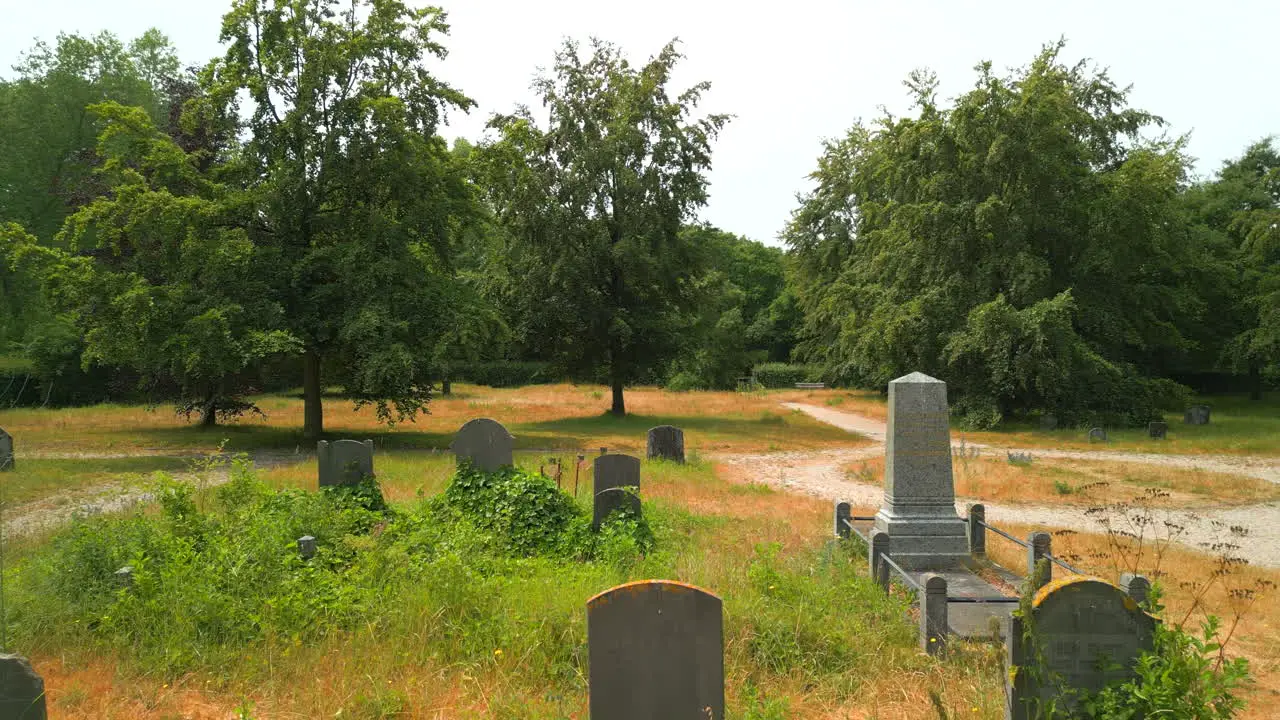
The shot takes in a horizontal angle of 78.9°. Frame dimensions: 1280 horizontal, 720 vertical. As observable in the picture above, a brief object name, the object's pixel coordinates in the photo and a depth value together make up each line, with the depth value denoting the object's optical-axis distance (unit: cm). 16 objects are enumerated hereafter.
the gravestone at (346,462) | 923
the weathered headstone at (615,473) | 915
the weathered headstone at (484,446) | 934
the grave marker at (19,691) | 331
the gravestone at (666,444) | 1741
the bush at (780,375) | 6144
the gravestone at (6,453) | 1461
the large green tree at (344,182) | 1945
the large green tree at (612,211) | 2858
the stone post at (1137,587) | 428
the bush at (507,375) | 5438
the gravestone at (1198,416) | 2794
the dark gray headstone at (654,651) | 357
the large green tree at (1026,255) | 2719
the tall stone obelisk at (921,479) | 877
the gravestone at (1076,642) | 372
